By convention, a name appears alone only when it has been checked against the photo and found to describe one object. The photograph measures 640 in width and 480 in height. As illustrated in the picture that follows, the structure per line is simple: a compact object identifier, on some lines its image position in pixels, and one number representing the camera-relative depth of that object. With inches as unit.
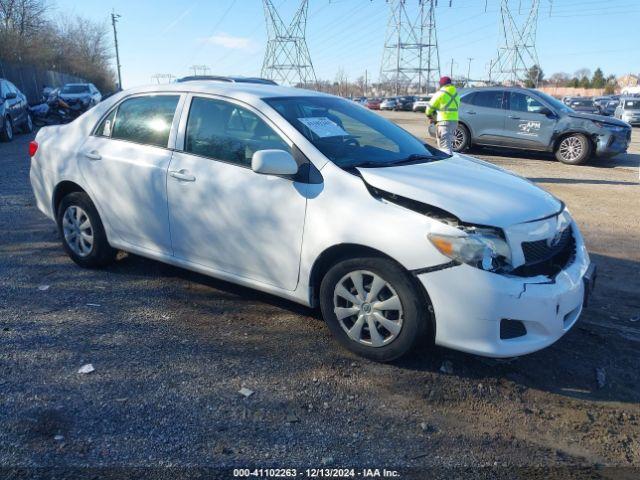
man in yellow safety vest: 388.8
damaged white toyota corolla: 125.0
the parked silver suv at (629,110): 1186.6
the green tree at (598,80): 3474.4
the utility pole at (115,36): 3032.7
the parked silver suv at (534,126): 480.1
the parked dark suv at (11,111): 574.6
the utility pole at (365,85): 4521.4
